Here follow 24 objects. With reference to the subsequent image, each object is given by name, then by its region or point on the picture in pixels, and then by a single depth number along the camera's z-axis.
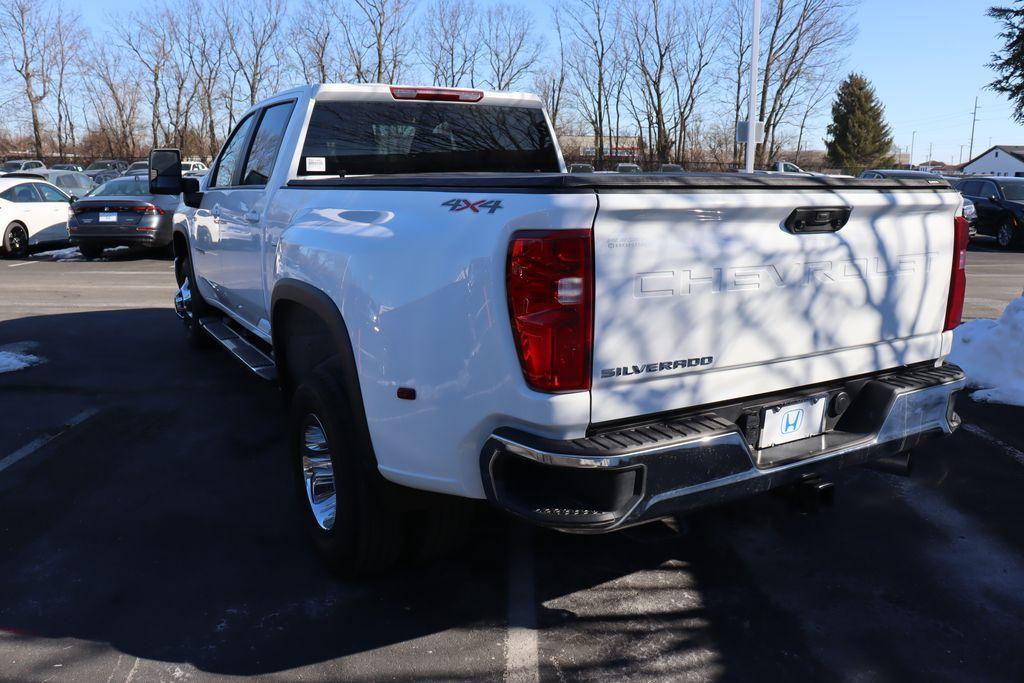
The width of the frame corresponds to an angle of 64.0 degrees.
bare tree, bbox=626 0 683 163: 43.19
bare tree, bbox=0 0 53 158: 45.97
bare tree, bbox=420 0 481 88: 43.41
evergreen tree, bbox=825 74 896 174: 59.78
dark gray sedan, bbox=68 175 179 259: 14.62
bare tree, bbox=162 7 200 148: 50.97
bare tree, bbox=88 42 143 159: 53.25
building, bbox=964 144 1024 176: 84.50
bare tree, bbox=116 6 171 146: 50.16
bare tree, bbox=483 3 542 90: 44.28
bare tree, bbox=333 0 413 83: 41.31
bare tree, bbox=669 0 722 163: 44.28
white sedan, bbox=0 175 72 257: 15.55
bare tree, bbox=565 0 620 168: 44.12
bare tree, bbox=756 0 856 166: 41.03
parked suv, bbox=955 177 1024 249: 17.81
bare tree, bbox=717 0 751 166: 42.38
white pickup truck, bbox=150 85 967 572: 2.45
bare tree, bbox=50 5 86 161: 48.01
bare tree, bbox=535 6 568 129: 44.78
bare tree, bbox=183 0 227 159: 49.59
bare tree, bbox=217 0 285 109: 47.78
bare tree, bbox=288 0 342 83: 43.59
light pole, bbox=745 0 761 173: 23.42
